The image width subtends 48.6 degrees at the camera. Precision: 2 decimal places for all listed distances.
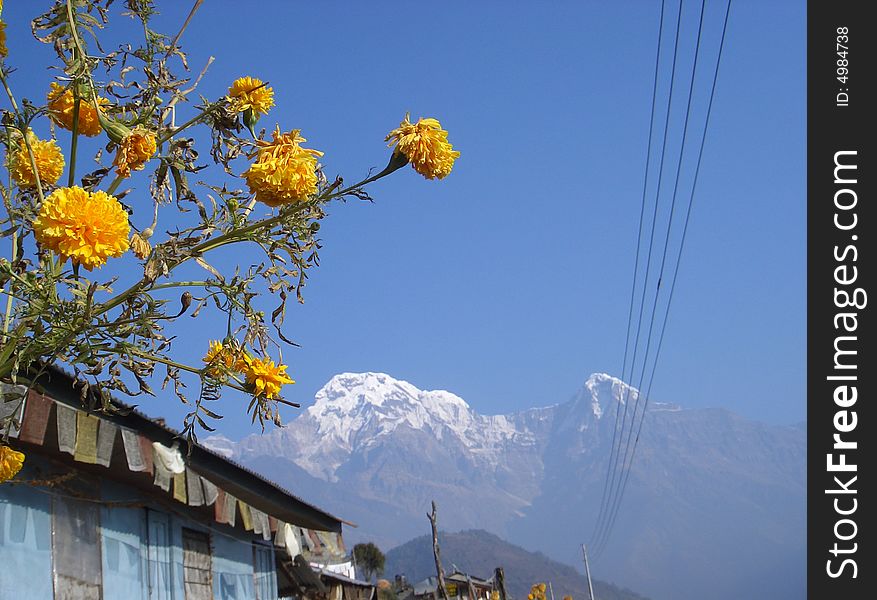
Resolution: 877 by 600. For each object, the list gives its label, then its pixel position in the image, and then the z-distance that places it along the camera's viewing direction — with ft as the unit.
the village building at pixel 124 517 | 20.52
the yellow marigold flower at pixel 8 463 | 10.49
